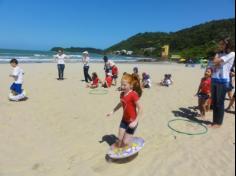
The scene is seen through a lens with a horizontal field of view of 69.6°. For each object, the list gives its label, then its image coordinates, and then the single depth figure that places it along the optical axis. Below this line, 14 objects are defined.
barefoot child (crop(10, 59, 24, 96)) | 6.19
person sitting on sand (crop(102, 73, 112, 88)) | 9.01
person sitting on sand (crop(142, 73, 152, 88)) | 9.00
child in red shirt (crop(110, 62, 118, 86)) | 9.55
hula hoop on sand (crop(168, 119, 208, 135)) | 4.02
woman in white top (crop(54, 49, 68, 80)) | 10.52
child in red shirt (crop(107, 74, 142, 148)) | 3.08
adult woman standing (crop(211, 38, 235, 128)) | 3.99
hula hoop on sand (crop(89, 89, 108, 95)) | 7.63
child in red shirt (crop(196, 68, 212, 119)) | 4.92
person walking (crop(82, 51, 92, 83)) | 10.19
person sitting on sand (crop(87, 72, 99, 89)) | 8.88
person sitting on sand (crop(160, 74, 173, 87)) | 9.66
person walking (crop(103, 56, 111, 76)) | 9.58
